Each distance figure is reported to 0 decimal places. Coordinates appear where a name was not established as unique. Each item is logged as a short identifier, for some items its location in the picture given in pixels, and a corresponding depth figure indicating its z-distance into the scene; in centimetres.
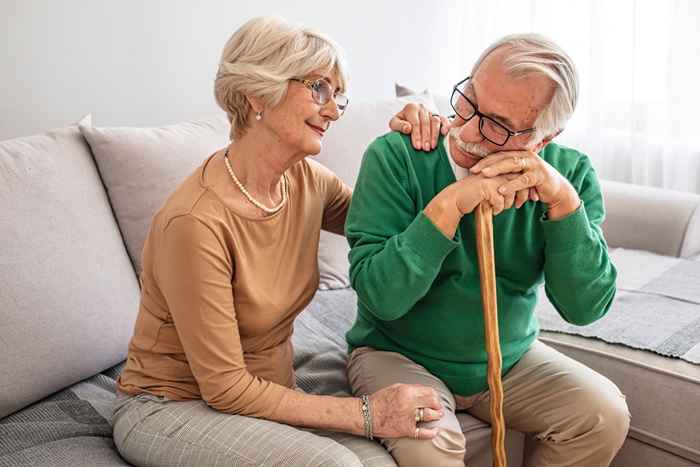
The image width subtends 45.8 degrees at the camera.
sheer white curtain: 281
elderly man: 141
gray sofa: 158
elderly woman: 136
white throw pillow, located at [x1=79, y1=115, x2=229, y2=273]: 193
